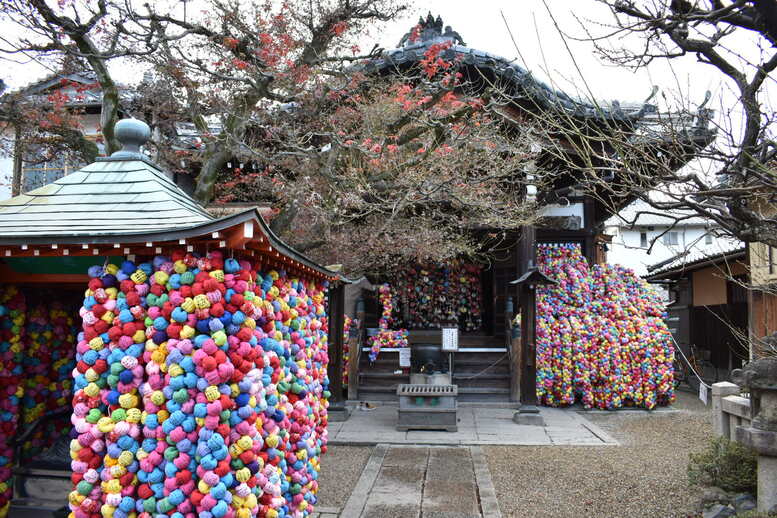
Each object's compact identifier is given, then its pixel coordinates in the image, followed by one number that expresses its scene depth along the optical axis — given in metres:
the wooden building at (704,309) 15.03
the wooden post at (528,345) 10.52
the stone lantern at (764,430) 4.96
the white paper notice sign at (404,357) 12.04
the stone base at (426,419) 9.80
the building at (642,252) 31.95
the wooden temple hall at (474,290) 10.92
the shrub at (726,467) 5.54
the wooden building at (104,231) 3.87
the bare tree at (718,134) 3.68
